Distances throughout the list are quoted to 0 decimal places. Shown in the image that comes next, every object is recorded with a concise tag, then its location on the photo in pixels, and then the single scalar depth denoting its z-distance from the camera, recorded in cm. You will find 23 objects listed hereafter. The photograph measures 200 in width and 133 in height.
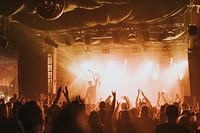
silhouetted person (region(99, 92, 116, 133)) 463
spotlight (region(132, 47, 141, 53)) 1423
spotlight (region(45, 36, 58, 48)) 1276
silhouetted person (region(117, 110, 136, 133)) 464
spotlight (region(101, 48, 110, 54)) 1464
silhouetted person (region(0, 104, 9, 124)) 461
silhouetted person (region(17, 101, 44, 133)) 234
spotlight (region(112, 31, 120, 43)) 1230
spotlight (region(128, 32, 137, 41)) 1220
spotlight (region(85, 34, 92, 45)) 1282
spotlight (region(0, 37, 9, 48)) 1049
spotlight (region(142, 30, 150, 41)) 1230
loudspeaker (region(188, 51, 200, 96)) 1046
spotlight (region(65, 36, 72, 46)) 1313
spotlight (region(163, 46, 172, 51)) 1425
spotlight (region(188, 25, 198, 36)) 979
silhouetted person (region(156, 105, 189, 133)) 363
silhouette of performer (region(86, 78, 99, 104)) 1421
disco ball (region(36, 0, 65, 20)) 830
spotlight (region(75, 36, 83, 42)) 1305
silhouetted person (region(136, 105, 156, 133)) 493
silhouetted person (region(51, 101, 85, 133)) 230
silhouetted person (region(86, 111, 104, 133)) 412
